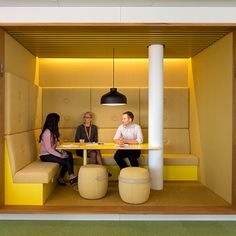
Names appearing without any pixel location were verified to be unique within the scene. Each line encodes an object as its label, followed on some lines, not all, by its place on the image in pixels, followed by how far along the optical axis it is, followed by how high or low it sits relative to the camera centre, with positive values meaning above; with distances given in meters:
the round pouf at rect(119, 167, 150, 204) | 3.69 -0.96
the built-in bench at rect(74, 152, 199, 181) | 5.18 -0.94
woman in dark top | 5.32 -0.28
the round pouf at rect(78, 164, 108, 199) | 3.94 -0.96
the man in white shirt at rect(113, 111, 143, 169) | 4.81 -0.35
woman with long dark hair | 4.47 -0.51
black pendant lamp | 4.64 +0.34
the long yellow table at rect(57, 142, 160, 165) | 4.20 -0.46
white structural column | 4.54 +0.14
